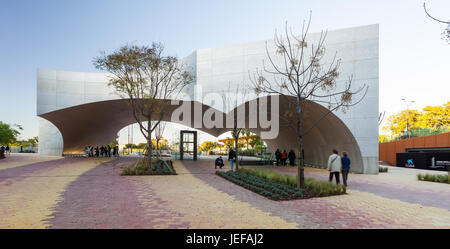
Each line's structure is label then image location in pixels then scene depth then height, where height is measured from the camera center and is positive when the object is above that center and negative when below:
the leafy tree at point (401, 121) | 54.44 +2.84
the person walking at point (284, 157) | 25.50 -2.18
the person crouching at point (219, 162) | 19.60 -2.02
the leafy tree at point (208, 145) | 72.75 -3.36
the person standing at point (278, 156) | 26.21 -2.09
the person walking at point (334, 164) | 10.90 -1.17
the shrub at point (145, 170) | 15.13 -2.10
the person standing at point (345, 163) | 11.75 -1.22
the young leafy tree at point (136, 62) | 15.80 +4.04
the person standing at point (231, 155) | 17.71 -1.44
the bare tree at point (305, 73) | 17.41 +4.12
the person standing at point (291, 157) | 25.02 -2.08
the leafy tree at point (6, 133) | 33.56 -0.15
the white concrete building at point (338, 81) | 17.09 +3.87
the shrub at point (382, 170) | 20.27 -2.57
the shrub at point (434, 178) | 13.52 -2.17
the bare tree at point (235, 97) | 20.02 +2.64
